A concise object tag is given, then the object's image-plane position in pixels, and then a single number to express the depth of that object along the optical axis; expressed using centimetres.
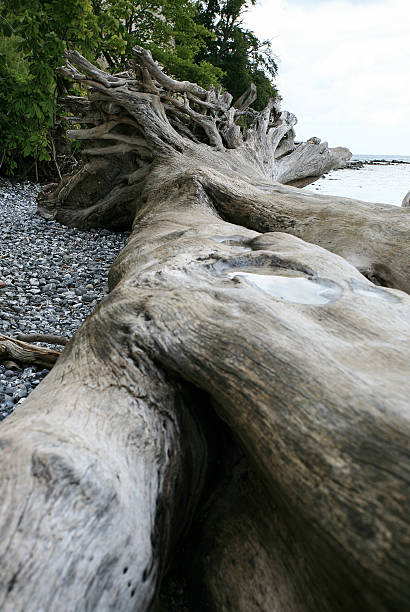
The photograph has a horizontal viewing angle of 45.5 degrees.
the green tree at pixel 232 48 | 2041
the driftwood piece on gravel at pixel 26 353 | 297
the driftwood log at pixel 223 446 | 111
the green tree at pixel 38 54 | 752
